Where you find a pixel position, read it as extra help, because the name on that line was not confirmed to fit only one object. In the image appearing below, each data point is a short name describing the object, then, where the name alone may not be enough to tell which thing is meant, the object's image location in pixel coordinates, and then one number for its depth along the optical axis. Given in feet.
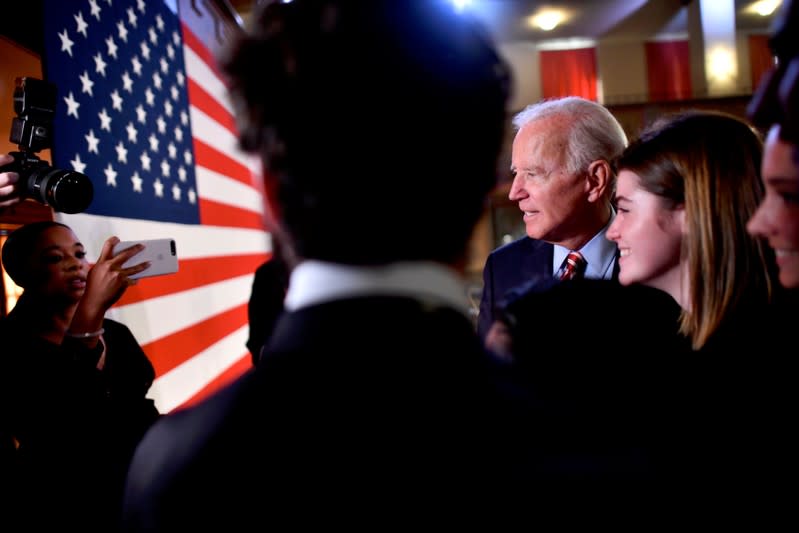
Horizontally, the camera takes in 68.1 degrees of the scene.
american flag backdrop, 6.84
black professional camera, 4.62
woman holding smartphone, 4.09
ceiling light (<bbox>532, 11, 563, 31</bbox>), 30.74
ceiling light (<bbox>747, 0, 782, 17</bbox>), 31.28
